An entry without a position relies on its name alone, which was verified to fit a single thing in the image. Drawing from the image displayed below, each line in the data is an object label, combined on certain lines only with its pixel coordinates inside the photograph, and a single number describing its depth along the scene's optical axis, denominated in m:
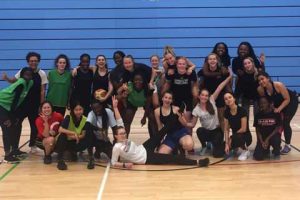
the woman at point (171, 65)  5.68
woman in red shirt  5.23
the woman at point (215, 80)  5.57
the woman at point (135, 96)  5.67
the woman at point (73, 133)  5.12
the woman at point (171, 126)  5.32
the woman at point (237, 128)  5.34
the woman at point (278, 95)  5.26
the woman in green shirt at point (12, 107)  5.19
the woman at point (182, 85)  5.62
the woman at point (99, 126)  5.15
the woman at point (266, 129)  5.27
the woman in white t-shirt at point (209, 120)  5.48
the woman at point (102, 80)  5.73
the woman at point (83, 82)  5.74
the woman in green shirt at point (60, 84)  5.73
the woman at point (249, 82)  5.49
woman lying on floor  4.97
